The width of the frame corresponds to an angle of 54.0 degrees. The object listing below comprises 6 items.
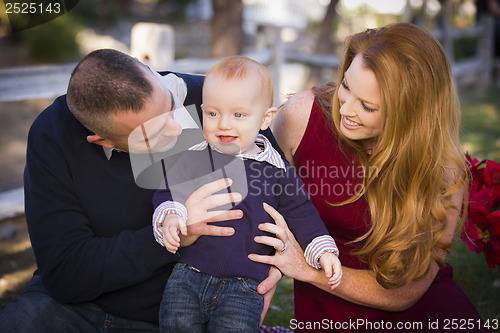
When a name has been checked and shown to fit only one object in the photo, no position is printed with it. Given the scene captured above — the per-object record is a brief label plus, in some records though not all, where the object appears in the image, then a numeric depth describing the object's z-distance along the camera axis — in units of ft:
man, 6.33
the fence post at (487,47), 38.32
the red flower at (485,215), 8.74
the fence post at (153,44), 13.89
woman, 6.66
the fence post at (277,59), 21.47
